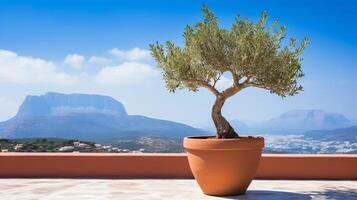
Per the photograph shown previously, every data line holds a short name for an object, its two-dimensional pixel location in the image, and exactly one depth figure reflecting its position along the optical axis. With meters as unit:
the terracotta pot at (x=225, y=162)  6.64
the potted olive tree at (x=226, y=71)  6.69
